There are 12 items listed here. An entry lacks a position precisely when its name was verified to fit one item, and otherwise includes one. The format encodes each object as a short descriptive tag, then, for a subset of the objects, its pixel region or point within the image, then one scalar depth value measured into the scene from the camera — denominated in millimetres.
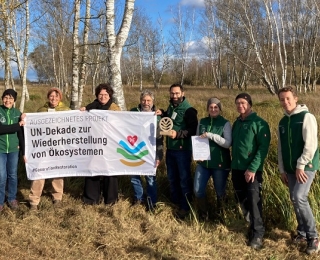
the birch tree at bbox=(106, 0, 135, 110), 6754
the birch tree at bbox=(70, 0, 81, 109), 11062
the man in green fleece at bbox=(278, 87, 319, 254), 3648
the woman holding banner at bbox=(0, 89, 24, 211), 4855
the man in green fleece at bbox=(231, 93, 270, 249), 4016
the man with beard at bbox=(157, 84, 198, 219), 4730
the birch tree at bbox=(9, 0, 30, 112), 16711
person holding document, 4445
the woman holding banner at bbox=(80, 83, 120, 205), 5242
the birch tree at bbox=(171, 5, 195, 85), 41912
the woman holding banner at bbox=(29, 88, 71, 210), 5148
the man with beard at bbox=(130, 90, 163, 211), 4992
